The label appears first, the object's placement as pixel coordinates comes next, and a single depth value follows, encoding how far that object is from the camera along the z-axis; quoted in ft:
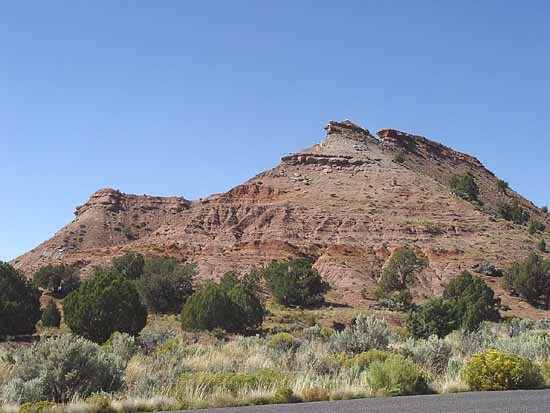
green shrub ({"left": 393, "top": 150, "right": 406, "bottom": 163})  328.43
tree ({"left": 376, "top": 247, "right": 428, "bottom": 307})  175.63
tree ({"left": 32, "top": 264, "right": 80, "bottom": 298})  179.93
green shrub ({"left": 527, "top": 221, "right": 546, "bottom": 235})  240.12
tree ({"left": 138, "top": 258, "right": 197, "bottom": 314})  155.94
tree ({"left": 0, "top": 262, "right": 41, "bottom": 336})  114.11
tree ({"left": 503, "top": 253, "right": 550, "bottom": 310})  172.45
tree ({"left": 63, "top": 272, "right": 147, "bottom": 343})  96.22
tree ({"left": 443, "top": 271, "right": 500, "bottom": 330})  125.39
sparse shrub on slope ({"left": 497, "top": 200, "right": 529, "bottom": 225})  274.98
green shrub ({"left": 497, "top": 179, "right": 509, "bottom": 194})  369.91
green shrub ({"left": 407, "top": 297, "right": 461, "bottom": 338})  104.58
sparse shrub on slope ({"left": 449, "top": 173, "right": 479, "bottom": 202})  290.97
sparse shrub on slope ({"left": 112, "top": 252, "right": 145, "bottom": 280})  186.55
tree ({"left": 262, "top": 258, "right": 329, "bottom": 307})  165.17
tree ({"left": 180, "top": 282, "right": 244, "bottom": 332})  112.68
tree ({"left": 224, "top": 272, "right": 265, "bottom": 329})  120.14
